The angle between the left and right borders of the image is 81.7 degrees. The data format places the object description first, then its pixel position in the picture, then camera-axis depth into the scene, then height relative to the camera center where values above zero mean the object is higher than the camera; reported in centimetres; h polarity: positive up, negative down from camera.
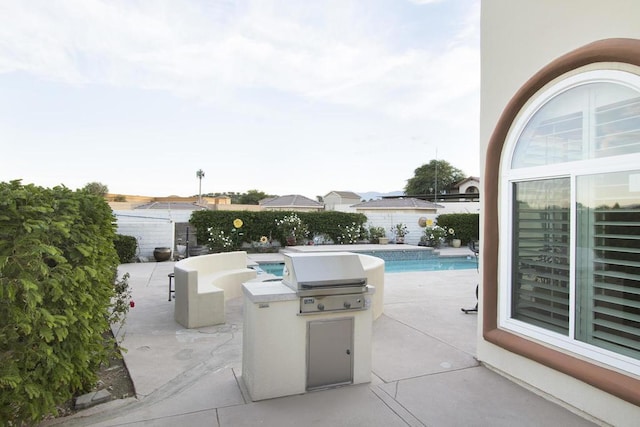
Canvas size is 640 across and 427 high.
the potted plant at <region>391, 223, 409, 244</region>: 2156 -101
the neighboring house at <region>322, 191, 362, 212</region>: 5022 +220
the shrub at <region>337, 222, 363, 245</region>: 2058 -117
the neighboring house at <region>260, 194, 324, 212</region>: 3102 +82
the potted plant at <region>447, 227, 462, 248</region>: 2204 -147
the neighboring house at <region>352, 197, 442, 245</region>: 2219 -44
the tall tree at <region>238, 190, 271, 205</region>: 6612 +277
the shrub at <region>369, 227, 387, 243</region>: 2152 -119
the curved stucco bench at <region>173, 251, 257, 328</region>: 620 -151
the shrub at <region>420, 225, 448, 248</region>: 2137 -126
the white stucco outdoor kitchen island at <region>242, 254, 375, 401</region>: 361 -131
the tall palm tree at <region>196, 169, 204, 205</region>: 4759 +488
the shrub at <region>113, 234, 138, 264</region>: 1398 -143
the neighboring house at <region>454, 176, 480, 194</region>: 5131 +421
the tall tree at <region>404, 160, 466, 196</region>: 6251 +623
